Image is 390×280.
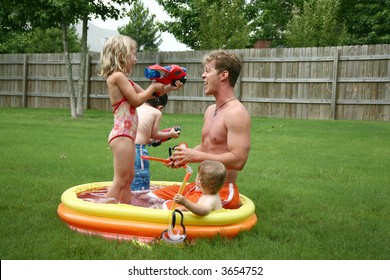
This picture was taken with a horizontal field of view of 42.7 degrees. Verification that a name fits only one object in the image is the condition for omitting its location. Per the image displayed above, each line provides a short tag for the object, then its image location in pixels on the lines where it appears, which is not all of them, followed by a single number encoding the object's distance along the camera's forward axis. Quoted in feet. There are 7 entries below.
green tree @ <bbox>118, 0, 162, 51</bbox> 179.52
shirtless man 11.43
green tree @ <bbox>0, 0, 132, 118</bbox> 47.09
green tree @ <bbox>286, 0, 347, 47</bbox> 63.62
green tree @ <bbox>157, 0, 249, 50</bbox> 67.89
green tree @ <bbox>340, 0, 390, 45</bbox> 78.89
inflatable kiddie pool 10.66
